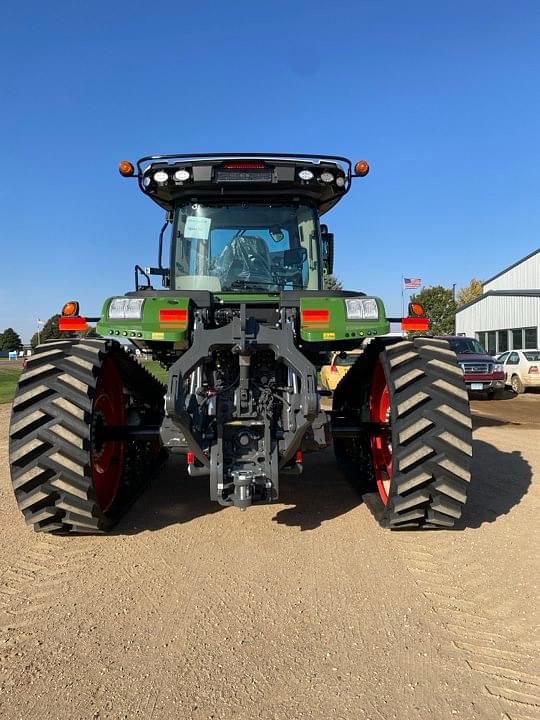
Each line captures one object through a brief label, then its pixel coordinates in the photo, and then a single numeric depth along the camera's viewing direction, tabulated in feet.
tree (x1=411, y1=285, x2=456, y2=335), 188.65
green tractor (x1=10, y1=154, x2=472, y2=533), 13.46
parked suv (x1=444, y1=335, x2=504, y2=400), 58.49
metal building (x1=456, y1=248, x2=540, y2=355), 95.40
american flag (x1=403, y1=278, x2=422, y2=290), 128.06
